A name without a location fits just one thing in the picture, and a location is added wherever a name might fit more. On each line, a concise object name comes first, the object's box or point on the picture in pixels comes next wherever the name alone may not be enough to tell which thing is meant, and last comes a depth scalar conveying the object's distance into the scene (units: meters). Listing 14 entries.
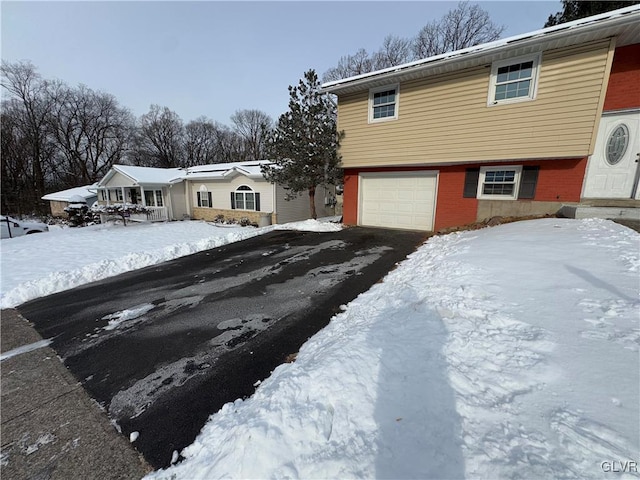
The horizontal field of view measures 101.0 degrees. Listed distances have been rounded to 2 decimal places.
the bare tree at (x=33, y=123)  29.12
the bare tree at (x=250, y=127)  40.69
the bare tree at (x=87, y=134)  32.62
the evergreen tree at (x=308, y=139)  11.45
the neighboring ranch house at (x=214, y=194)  15.38
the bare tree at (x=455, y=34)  20.97
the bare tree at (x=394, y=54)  23.92
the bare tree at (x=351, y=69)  25.30
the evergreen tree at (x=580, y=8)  10.89
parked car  12.23
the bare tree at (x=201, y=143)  41.44
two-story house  6.82
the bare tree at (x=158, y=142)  38.56
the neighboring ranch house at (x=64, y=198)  26.78
